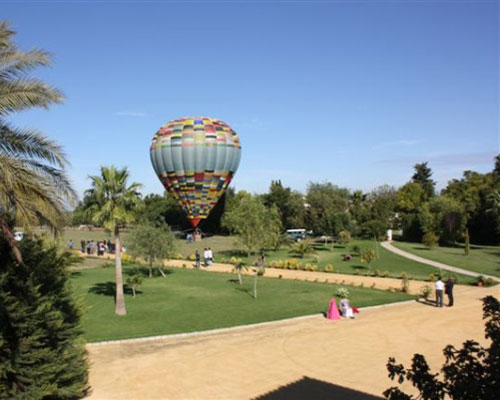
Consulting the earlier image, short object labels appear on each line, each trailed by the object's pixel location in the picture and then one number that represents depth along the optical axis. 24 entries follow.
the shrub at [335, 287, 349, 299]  23.31
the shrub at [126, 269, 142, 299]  26.30
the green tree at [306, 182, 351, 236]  51.38
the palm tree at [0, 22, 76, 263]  10.09
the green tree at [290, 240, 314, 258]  44.69
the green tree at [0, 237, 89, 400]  10.55
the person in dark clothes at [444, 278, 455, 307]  22.58
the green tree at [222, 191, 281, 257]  31.56
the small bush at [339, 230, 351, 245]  50.06
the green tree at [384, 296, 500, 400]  5.48
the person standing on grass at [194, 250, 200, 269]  39.72
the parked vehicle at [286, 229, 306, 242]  68.25
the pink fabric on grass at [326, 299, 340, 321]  20.77
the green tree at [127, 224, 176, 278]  32.81
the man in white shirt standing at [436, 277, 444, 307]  22.42
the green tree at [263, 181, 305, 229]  66.12
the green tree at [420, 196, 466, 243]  52.88
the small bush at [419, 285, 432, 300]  24.48
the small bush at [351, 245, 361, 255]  43.95
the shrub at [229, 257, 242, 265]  42.66
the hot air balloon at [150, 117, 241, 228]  50.53
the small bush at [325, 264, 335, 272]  36.41
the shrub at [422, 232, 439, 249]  48.09
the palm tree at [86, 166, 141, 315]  21.70
